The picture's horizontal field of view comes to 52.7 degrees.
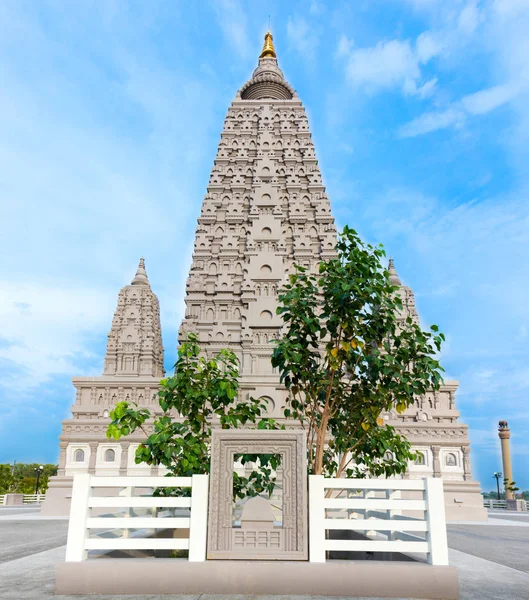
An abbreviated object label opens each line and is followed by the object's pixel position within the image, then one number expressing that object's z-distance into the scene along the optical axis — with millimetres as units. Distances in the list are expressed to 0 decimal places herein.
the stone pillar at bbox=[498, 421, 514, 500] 50906
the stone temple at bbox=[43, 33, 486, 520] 33406
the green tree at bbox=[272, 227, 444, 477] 9414
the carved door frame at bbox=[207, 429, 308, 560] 7168
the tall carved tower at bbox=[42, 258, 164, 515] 32438
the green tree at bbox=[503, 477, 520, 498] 49500
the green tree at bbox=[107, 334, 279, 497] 8930
